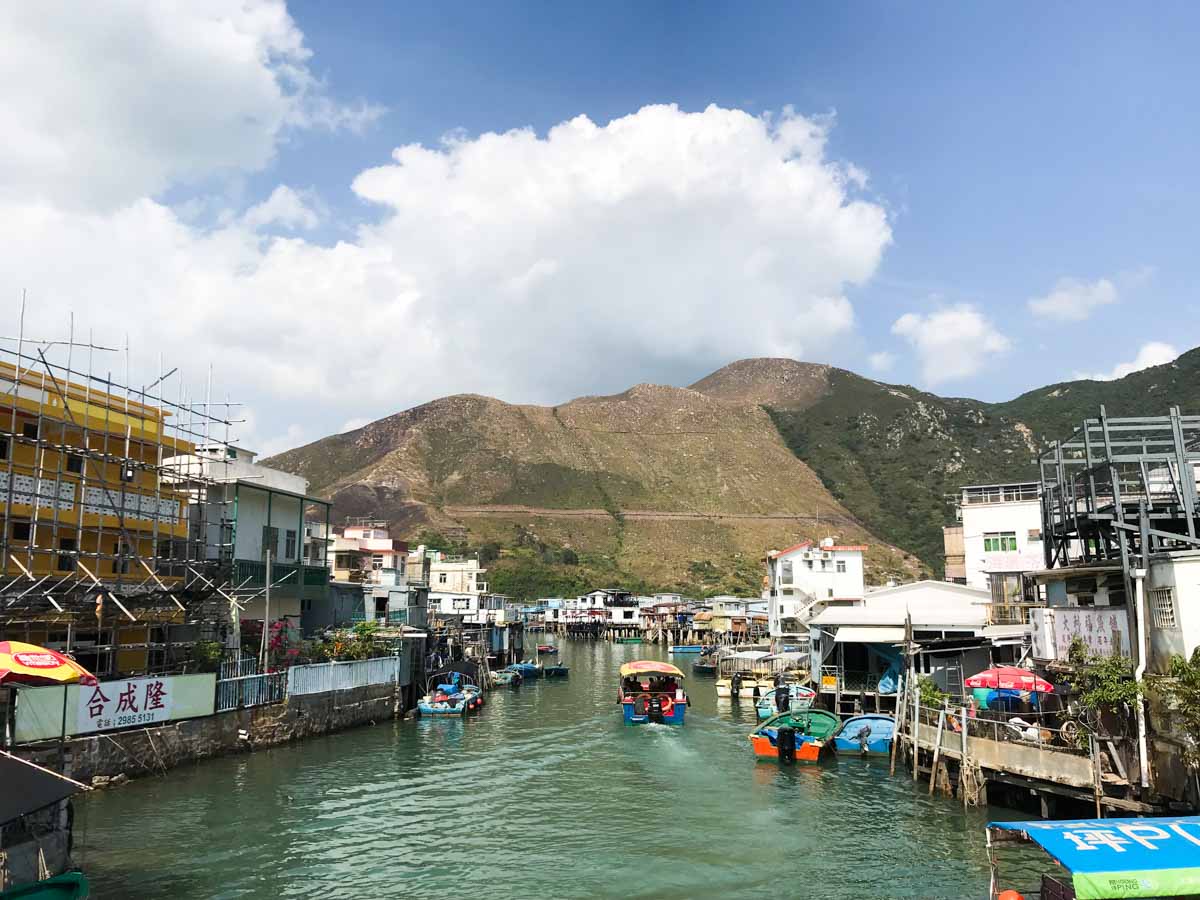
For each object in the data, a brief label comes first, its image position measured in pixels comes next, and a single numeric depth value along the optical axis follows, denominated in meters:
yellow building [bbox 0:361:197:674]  29.23
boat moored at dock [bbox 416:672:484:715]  46.72
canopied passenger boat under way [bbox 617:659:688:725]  46.09
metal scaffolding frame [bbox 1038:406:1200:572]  25.02
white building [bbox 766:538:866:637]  66.00
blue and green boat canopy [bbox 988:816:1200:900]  12.05
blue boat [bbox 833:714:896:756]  36.03
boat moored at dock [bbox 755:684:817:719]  44.50
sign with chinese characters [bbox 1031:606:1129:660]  25.02
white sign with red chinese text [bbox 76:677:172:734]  27.14
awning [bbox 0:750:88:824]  13.43
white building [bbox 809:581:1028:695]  40.59
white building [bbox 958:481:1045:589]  51.97
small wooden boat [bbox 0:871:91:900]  14.07
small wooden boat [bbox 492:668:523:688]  64.39
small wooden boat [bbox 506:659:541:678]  68.19
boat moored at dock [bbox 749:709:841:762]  34.91
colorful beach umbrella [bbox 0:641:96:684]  16.80
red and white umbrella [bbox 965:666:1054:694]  30.12
